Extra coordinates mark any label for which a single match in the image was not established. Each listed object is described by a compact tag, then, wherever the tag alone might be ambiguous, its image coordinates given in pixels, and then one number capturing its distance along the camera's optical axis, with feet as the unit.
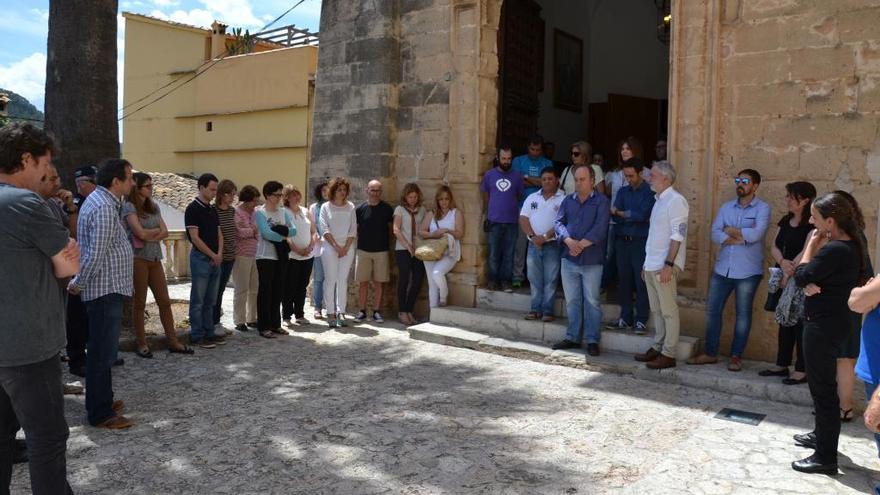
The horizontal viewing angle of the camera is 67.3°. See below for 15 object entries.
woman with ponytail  11.56
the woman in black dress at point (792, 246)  16.46
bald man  25.00
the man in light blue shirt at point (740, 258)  17.53
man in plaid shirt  13.69
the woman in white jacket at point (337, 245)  24.47
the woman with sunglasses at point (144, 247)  18.43
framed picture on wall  36.24
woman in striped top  21.86
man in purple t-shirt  23.47
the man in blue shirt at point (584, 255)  19.17
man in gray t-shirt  8.70
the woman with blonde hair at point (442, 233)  24.26
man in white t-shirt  21.33
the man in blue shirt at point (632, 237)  19.51
